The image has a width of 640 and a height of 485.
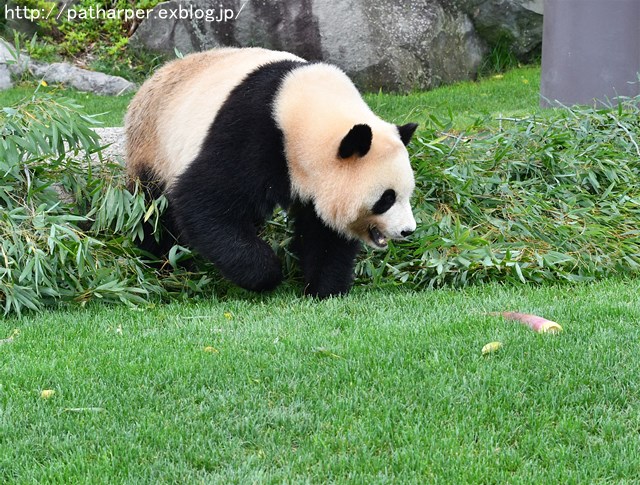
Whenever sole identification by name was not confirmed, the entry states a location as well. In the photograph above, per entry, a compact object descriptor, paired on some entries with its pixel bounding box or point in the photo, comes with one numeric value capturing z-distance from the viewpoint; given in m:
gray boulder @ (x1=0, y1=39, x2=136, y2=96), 23.03
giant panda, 10.22
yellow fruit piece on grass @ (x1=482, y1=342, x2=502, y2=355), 8.12
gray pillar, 16.94
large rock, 21.52
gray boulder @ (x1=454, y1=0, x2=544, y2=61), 23.02
